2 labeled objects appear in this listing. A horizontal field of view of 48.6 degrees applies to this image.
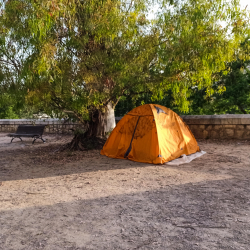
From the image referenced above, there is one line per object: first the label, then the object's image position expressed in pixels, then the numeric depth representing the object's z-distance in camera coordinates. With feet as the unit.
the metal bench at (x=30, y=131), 32.11
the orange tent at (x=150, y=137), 20.76
